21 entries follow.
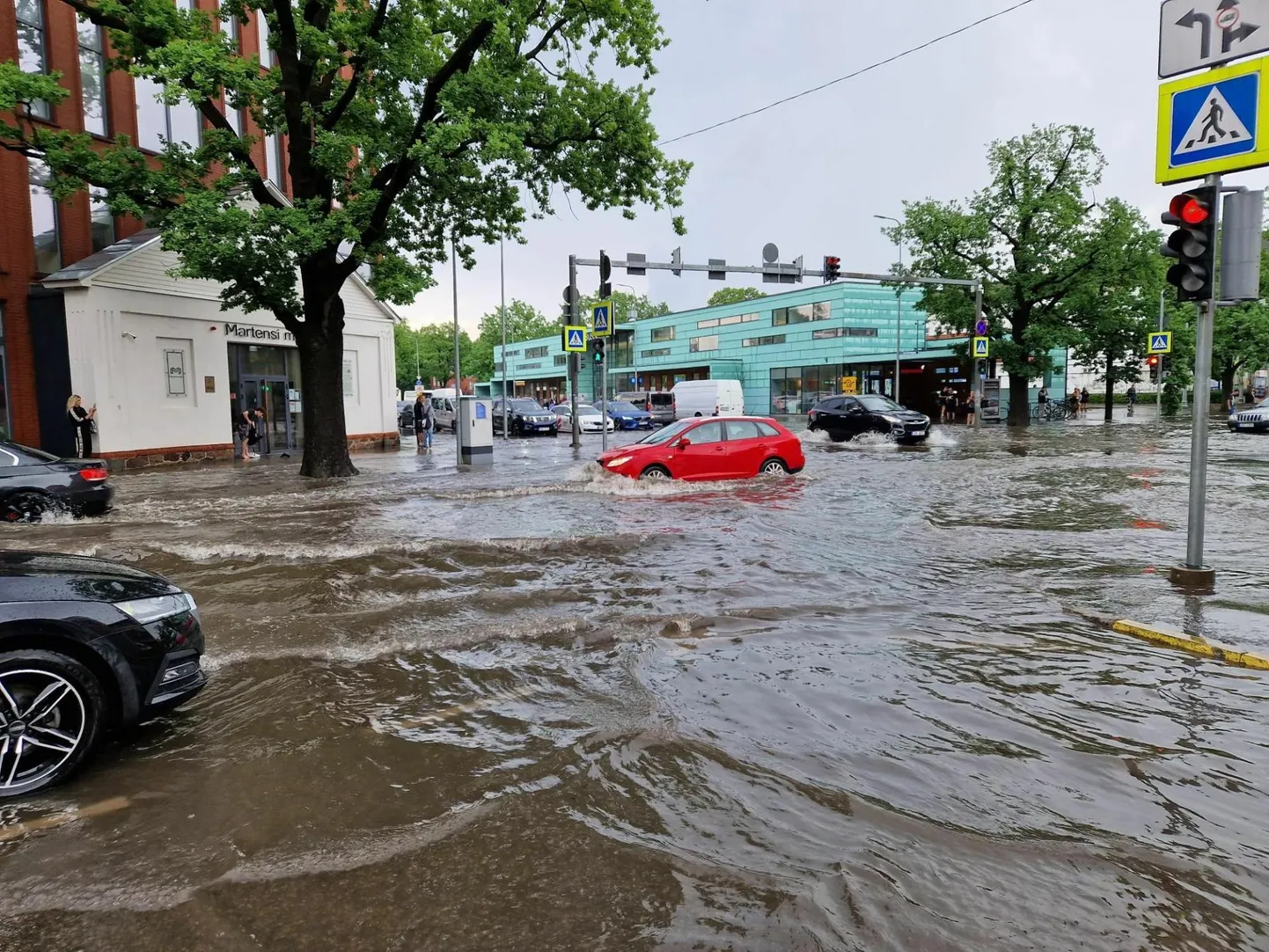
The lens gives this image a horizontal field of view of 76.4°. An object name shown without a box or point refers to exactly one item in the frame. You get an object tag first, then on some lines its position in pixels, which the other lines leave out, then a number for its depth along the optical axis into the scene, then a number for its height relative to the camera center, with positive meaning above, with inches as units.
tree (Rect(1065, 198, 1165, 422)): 1337.4 +177.7
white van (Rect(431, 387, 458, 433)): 1772.9 -14.1
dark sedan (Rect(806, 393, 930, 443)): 1098.7 -29.4
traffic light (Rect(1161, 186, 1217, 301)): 277.0 +52.1
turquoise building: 2097.7 +167.7
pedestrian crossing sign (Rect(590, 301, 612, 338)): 938.7 +98.5
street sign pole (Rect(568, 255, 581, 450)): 1019.9 +48.6
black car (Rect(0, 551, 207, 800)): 143.2 -46.4
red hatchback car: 606.2 -39.6
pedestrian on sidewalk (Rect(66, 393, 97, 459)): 751.7 -9.9
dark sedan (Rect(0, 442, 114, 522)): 451.2 -40.6
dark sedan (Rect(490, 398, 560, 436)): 1504.7 -26.9
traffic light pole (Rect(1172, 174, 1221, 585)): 278.5 -16.7
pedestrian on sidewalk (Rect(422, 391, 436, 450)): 1170.9 -24.3
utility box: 874.8 -30.0
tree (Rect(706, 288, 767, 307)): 4126.5 +541.9
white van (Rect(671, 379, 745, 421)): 1692.9 +5.1
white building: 791.7 +56.2
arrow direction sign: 264.8 +120.9
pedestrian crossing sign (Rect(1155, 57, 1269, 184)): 265.7 +90.5
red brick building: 773.9 +210.7
